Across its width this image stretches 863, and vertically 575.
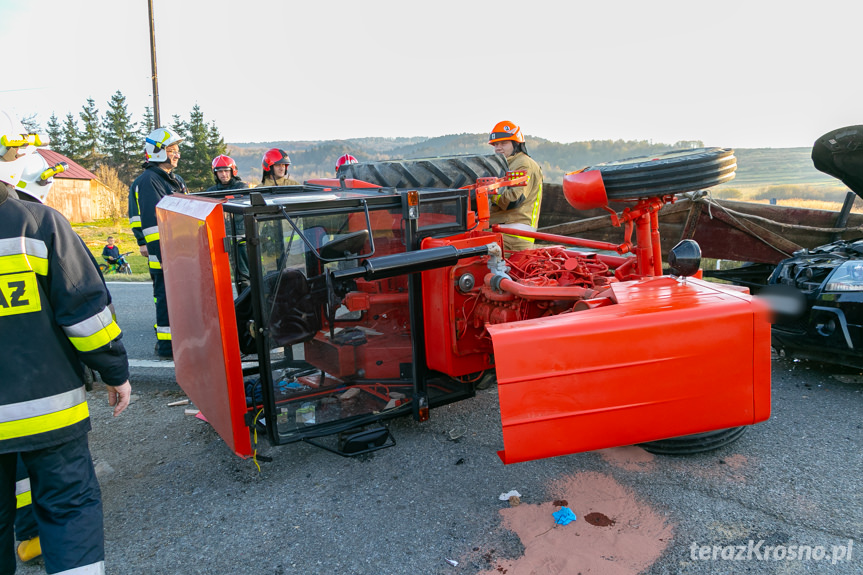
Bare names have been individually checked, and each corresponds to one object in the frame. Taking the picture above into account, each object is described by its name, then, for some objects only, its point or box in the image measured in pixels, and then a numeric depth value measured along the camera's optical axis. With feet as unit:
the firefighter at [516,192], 15.80
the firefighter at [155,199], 16.79
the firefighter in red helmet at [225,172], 21.50
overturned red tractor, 7.72
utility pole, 52.79
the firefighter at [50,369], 7.05
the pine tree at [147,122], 158.81
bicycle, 42.38
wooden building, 127.34
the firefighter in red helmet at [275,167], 23.34
